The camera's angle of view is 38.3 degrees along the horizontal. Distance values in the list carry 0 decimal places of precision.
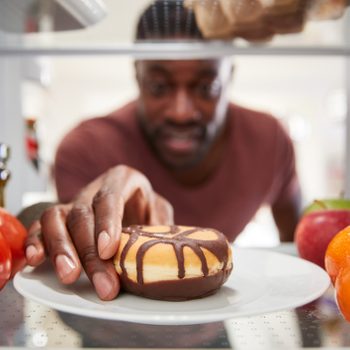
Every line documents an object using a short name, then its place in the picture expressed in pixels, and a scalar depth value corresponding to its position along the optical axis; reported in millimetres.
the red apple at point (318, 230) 657
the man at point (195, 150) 1314
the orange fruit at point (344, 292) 413
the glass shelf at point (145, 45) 768
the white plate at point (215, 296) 407
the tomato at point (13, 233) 573
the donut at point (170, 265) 481
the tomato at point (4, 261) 507
